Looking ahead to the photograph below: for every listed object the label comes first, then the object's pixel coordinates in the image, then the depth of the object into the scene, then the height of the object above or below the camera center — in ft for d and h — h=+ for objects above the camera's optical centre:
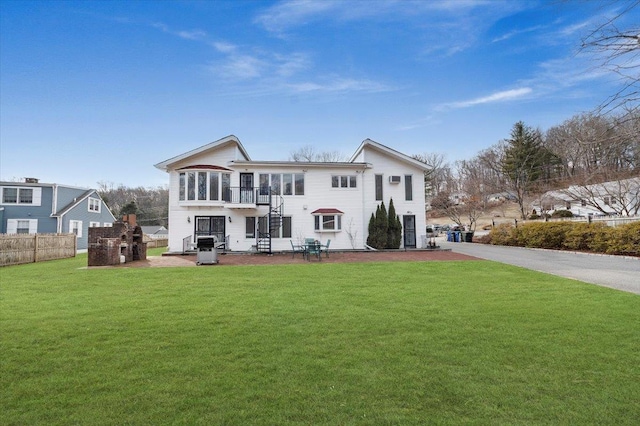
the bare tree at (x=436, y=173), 147.64 +25.56
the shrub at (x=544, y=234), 63.98 -1.17
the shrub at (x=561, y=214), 121.79 +5.45
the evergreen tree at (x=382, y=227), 67.72 +0.75
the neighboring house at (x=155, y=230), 147.33 +1.75
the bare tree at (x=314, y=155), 154.30 +35.64
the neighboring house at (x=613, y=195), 77.66 +8.32
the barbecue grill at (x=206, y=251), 46.60 -2.49
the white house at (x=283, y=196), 64.39 +7.19
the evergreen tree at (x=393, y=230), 68.44 +0.09
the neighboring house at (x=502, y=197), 127.77 +13.99
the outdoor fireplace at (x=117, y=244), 45.96 -1.33
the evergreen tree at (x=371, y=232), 68.35 -0.26
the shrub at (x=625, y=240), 48.88 -1.95
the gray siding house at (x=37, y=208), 85.25 +7.33
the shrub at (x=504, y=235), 76.89 -1.50
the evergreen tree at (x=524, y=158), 127.24 +28.56
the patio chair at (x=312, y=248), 52.33 -2.63
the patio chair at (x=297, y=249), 59.01 -3.34
